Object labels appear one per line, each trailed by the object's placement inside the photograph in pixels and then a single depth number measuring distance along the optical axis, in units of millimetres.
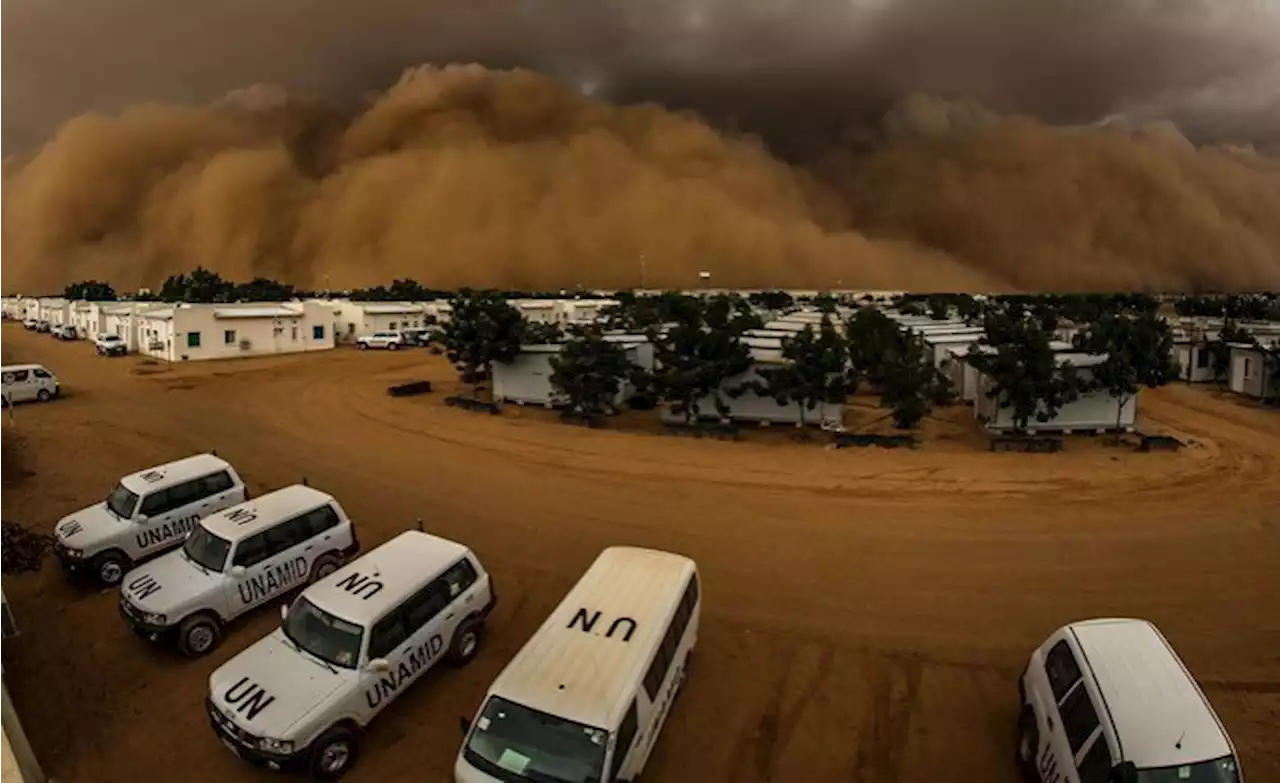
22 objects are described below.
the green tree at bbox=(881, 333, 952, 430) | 15602
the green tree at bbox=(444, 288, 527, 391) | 18797
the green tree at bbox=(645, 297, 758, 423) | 15562
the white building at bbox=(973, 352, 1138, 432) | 15797
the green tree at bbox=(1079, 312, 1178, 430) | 15234
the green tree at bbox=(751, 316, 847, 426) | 15328
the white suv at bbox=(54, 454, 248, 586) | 8094
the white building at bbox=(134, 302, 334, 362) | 28359
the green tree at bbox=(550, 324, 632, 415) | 16984
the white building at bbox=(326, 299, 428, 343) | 36844
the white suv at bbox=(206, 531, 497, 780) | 5043
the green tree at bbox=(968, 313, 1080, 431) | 14633
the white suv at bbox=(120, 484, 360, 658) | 6629
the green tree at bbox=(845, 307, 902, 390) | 17125
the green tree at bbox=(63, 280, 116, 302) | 53625
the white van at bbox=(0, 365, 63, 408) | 19141
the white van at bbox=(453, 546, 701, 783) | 4426
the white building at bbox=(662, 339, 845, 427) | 16203
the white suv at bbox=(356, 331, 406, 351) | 34500
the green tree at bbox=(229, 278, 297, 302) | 48866
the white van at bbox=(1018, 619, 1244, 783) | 4031
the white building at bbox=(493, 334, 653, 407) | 19203
